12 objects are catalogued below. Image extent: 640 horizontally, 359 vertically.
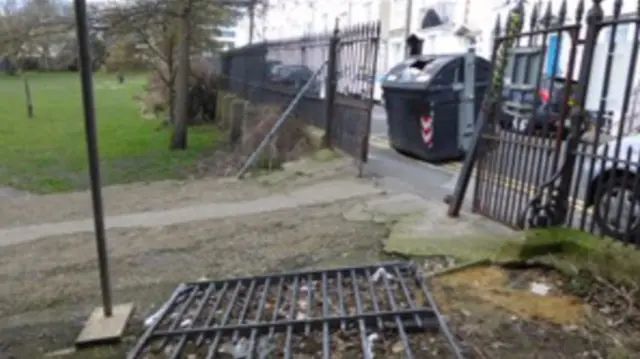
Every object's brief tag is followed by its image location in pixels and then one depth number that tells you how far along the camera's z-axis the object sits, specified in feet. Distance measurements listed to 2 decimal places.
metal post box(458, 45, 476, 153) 31.19
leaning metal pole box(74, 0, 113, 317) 10.37
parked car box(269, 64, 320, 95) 35.82
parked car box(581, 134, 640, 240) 12.18
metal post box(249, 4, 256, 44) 49.66
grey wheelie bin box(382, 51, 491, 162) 30.66
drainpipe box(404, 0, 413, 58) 81.41
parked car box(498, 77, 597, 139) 14.38
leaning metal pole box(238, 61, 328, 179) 32.81
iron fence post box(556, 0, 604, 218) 12.88
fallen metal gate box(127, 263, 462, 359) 9.86
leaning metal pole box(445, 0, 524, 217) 15.98
